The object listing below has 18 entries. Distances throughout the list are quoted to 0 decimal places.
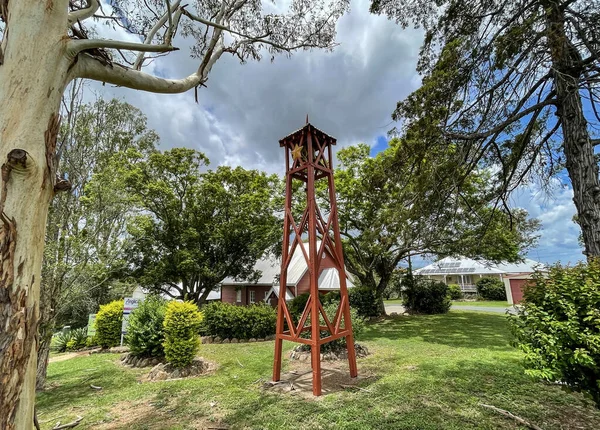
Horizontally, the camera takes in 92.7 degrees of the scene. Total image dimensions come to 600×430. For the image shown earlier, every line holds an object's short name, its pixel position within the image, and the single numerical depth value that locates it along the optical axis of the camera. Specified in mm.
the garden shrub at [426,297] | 18181
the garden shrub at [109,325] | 11078
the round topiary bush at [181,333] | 7105
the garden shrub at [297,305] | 13484
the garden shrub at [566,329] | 3136
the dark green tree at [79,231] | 6277
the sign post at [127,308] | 10250
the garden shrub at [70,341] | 11836
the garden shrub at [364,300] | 15602
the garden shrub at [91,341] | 11445
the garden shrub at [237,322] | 11609
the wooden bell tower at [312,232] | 5707
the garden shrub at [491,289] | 26438
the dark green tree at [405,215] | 6289
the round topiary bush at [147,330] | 8086
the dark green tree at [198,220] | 16578
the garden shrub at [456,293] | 28500
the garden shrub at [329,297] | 14080
